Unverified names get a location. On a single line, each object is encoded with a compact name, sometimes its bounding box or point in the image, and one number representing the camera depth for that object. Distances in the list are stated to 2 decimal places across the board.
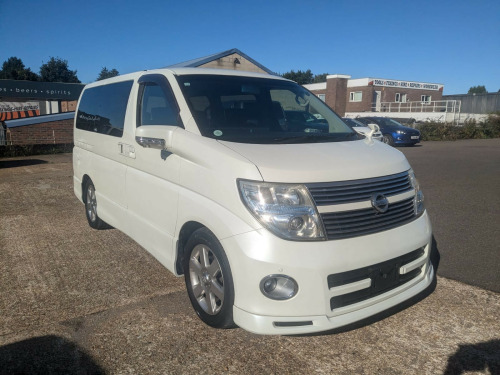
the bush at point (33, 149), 16.33
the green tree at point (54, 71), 70.31
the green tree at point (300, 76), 76.12
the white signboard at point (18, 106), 21.09
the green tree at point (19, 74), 63.78
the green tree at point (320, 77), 96.79
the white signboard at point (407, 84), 43.47
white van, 2.66
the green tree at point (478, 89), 130.50
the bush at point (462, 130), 26.25
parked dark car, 20.86
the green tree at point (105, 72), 75.16
